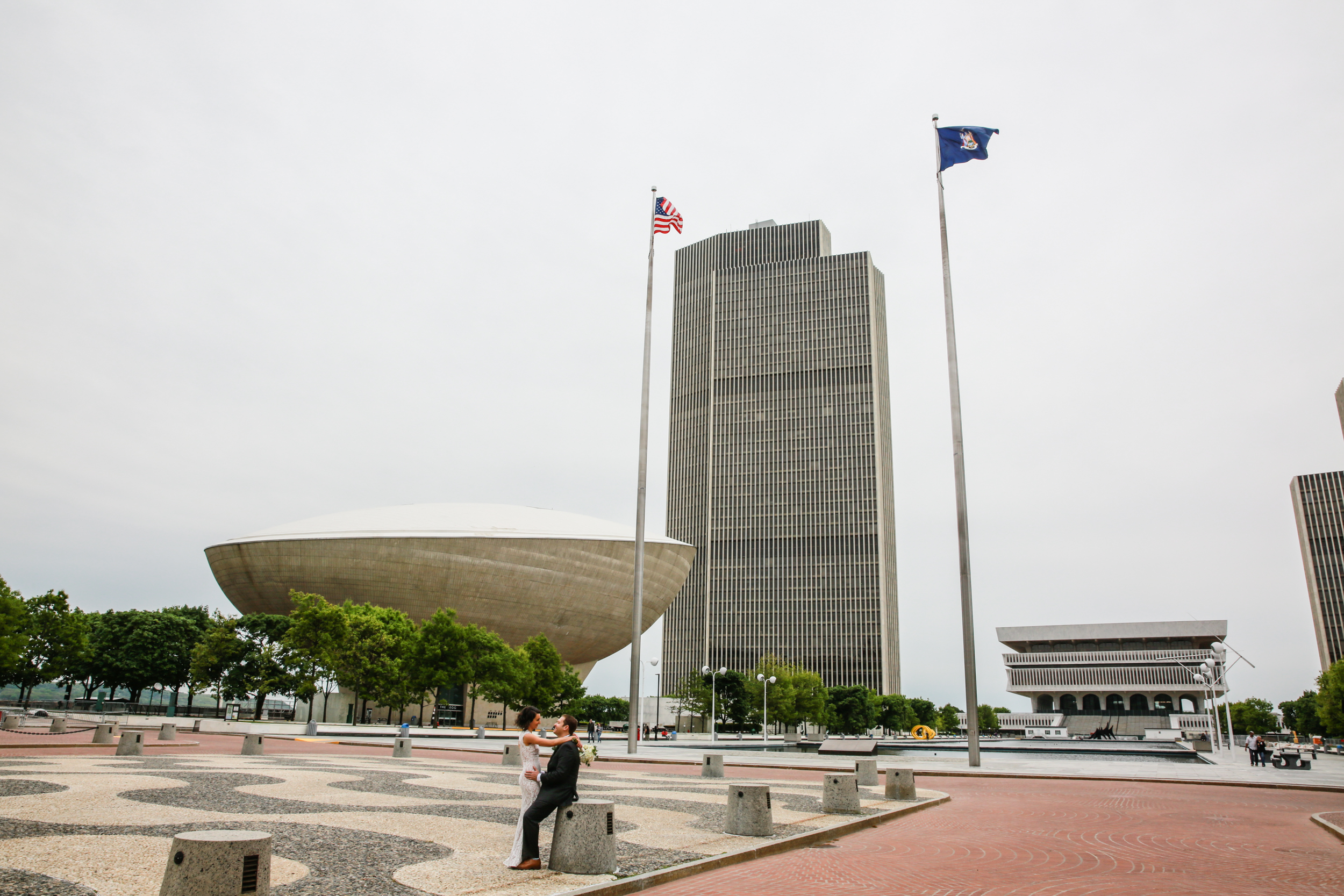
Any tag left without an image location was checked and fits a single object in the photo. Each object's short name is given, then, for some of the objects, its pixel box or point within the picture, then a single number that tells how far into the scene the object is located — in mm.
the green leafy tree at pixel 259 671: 57156
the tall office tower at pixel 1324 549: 128125
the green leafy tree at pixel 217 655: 57938
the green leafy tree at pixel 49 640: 62969
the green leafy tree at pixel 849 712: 90812
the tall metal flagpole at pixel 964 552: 27047
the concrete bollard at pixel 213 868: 5098
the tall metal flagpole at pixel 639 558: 30052
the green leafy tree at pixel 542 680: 60781
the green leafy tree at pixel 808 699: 81562
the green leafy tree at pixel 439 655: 59500
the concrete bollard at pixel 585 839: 7402
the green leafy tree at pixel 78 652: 63500
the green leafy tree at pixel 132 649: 66625
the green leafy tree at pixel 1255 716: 135125
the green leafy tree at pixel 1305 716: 113438
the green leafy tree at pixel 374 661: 55656
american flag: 32938
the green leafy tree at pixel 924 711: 122562
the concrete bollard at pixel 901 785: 14719
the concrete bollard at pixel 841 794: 12188
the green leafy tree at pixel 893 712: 104438
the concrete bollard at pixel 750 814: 9758
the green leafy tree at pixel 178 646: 67875
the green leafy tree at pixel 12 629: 52844
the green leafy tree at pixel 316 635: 54438
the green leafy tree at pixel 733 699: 70250
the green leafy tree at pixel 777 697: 77312
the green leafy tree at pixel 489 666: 60156
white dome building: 76000
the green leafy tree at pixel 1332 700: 67000
